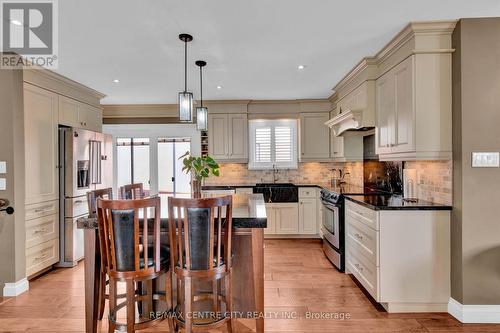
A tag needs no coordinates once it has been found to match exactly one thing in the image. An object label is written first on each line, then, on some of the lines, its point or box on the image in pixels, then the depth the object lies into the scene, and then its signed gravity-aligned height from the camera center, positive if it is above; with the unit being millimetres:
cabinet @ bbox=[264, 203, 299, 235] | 5168 -961
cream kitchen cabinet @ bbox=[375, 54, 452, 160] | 2572 +504
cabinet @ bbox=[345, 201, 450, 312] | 2590 -860
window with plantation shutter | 5473 +386
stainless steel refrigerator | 3820 -262
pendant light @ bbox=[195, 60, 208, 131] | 3199 +515
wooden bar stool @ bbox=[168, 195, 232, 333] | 1856 -537
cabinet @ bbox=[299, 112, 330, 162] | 5359 +497
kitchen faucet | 5664 -203
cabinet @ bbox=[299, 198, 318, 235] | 5176 -915
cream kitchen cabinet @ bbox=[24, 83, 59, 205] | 3322 +270
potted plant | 2709 -8
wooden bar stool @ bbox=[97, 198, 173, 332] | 1881 -543
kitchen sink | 5156 -503
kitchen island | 2127 -759
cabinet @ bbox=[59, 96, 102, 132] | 3954 +763
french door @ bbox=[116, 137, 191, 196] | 5645 +72
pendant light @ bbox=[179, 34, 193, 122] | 2641 +552
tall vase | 2814 -212
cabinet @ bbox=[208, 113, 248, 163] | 5371 +569
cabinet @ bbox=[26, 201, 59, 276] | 3330 -836
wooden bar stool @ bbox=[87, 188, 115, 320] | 2158 -391
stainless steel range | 3652 -848
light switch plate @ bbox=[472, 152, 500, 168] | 2424 +22
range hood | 3408 +538
